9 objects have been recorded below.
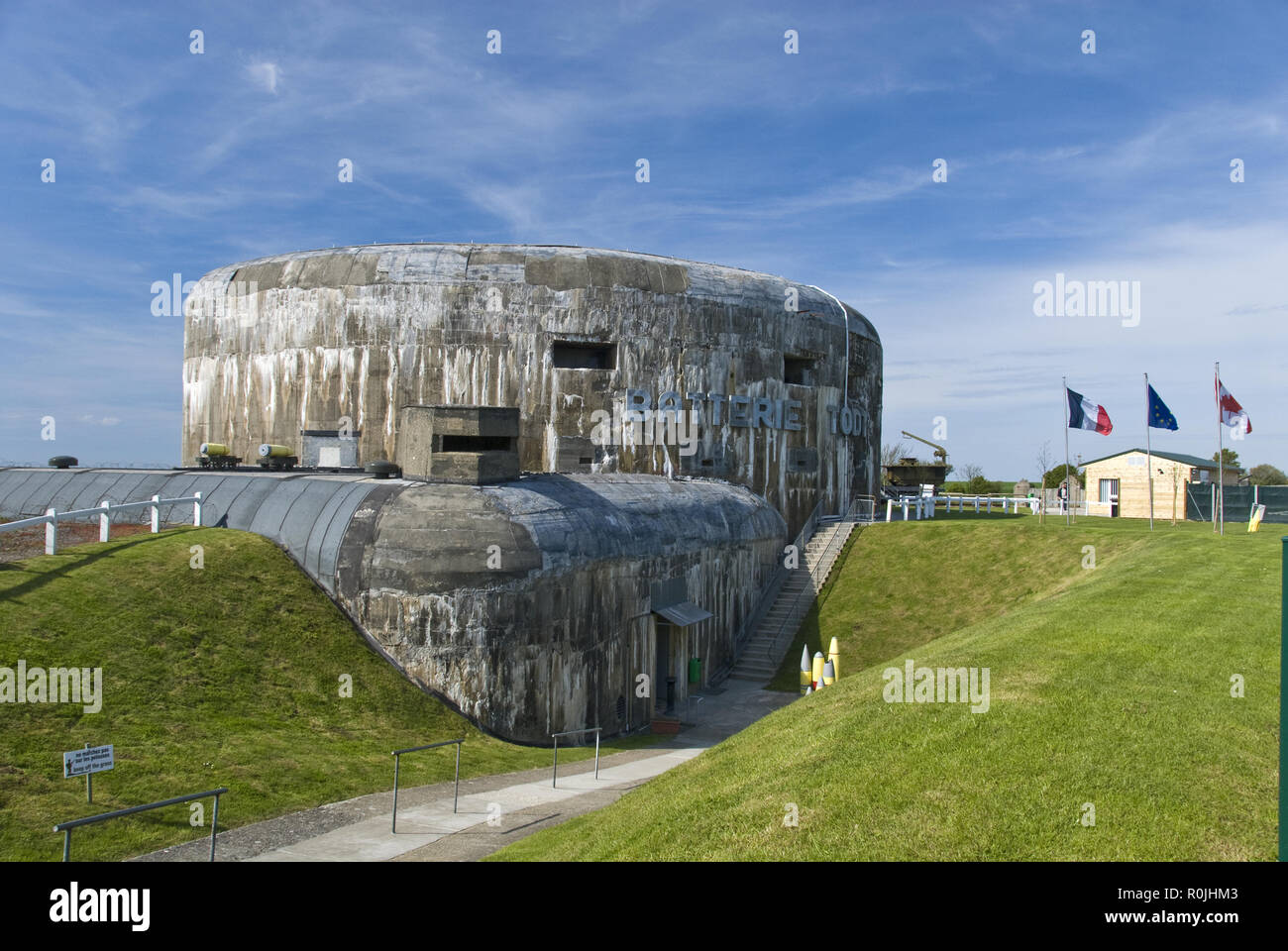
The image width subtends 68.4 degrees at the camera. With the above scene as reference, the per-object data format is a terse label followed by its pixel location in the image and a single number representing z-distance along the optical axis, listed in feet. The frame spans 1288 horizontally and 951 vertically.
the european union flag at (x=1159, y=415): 94.89
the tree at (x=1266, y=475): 236.22
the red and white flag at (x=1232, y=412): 88.17
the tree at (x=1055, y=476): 246.06
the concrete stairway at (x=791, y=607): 91.61
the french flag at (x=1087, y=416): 103.76
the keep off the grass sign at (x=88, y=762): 32.60
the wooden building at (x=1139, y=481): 129.80
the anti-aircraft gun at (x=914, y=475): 171.57
